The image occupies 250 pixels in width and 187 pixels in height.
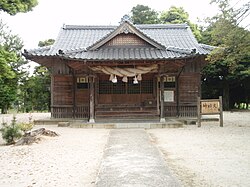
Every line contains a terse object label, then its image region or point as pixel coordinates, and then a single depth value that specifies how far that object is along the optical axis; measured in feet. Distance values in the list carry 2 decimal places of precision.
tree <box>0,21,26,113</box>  96.84
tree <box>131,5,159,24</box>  136.66
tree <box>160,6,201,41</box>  126.89
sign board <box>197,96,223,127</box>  47.55
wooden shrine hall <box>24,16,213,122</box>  51.11
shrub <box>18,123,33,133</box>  33.79
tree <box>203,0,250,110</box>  41.63
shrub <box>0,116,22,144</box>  32.65
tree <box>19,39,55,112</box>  104.37
